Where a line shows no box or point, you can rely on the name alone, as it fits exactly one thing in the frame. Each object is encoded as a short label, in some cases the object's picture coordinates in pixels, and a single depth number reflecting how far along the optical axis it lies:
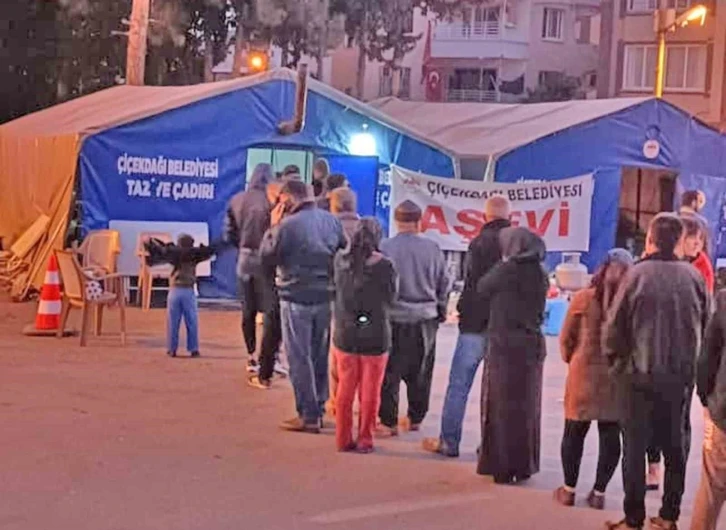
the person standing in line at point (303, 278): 10.31
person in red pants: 9.59
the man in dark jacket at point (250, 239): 12.50
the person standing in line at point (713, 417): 6.88
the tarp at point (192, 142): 18.58
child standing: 13.77
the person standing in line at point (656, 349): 7.70
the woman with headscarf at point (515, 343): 8.80
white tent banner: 19.84
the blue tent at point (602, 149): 21.88
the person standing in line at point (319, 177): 12.94
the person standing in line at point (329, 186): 12.23
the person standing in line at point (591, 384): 8.36
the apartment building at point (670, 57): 46.00
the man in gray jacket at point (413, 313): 10.20
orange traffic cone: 15.44
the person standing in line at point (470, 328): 9.41
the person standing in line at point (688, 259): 8.25
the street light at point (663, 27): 24.58
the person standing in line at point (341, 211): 10.71
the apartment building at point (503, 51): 56.00
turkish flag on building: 56.41
